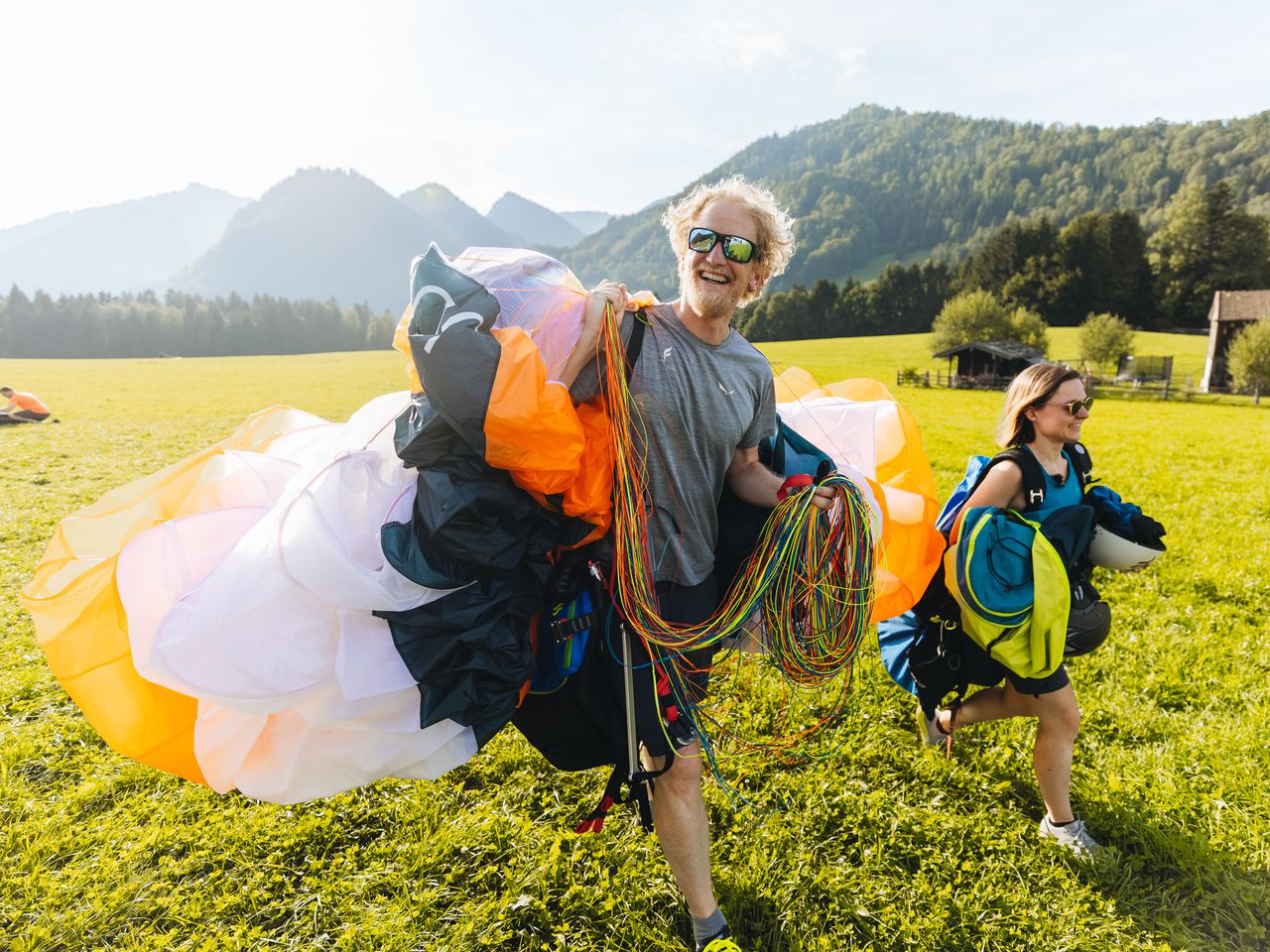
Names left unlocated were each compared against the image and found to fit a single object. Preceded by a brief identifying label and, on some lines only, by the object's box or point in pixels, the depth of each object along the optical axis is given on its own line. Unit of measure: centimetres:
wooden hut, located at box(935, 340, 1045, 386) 3853
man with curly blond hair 234
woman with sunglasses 276
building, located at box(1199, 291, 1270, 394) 3891
